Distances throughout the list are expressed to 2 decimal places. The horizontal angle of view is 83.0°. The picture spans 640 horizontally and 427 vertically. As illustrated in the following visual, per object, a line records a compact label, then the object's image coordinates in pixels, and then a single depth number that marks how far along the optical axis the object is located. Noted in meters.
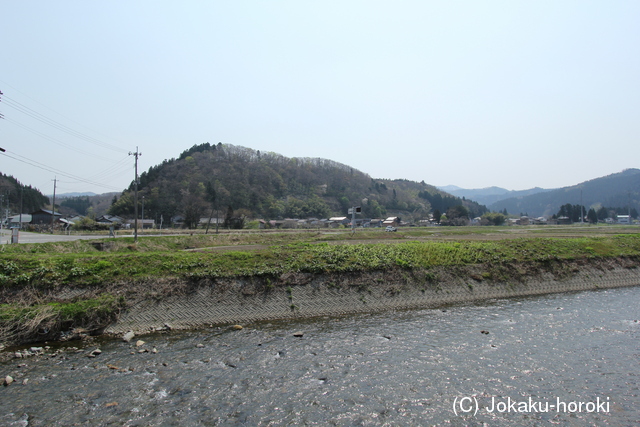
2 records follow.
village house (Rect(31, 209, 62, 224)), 81.38
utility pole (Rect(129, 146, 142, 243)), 37.97
